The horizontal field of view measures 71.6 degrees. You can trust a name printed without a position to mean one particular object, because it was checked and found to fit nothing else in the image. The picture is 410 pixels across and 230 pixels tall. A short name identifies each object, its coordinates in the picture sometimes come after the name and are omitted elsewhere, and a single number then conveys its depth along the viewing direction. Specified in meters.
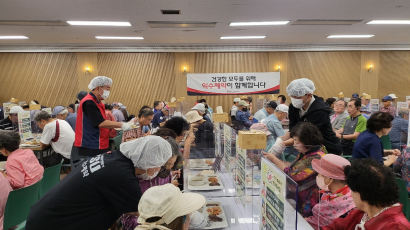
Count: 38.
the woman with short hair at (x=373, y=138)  2.93
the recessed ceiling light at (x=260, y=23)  6.94
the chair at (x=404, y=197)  2.51
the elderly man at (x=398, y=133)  4.80
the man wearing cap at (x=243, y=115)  7.15
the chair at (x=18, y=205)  2.27
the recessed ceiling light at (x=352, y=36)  9.33
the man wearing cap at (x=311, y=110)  2.74
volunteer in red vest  3.27
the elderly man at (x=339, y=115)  5.42
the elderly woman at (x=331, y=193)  1.69
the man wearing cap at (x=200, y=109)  5.14
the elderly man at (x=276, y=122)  4.18
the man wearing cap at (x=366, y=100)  10.03
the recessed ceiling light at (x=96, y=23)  6.67
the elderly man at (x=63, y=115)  6.19
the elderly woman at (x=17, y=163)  2.69
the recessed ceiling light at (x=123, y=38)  9.13
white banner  9.06
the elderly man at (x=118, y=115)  7.86
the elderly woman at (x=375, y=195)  1.29
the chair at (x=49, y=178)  3.05
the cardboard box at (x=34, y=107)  7.63
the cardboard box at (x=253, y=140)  1.82
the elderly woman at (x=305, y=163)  1.65
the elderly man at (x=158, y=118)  6.43
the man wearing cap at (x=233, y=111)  8.82
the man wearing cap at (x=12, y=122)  6.39
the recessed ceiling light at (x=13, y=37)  8.78
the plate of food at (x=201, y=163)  3.21
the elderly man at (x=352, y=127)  4.50
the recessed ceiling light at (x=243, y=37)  9.25
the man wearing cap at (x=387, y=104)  7.36
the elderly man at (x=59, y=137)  4.73
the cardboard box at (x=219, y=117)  3.34
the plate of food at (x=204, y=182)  2.51
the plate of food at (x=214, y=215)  1.82
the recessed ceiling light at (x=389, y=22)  7.01
